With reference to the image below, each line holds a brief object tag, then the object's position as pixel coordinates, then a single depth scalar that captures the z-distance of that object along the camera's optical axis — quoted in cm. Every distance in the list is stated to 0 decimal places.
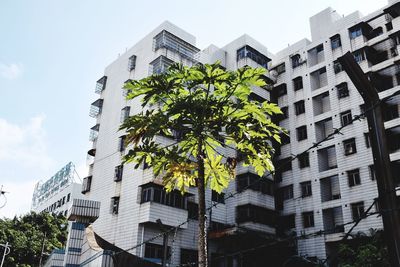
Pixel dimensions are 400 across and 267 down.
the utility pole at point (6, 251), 3425
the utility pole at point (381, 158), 441
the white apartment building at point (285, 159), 2759
